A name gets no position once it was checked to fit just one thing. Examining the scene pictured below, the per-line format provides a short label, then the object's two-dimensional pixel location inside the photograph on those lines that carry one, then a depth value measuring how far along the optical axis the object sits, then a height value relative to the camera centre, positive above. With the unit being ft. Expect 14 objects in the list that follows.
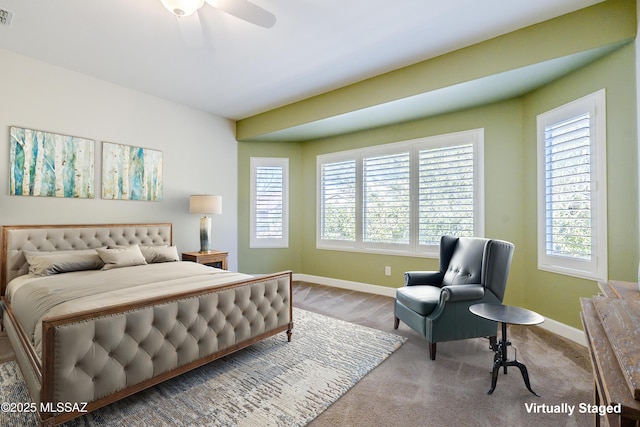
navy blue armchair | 8.41 -2.43
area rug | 5.84 -3.97
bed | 5.24 -2.21
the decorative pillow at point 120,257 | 10.59 -1.54
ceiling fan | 6.61 +4.72
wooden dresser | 2.54 -1.47
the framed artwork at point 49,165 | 10.51 +1.87
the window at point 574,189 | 8.82 +0.90
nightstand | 14.14 -2.06
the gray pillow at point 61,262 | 9.56 -1.57
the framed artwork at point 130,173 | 12.69 +1.89
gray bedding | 6.50 -1.91
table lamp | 14.39 +0.30
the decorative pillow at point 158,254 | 12.14 -1.60
